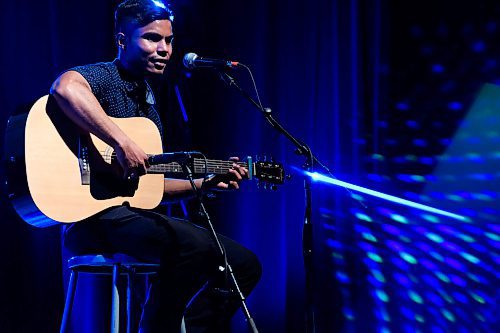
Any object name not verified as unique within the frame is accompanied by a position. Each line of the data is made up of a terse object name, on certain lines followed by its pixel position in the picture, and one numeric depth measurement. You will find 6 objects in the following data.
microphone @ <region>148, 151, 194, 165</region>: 4.31
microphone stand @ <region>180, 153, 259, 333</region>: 3.79
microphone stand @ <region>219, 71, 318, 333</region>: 5.00
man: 4.65
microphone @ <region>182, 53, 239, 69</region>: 5.27
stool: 4.72
